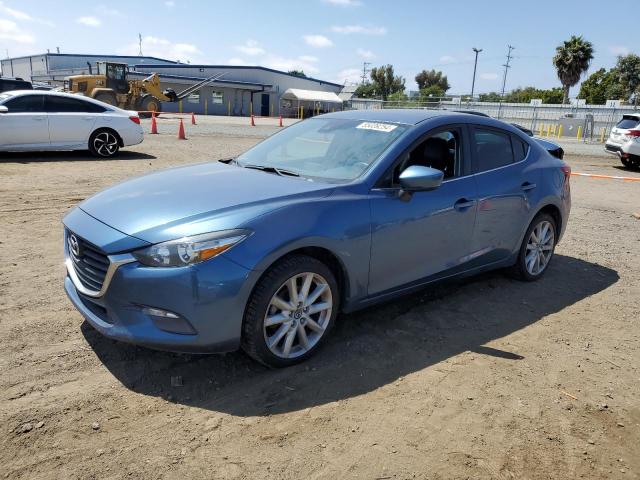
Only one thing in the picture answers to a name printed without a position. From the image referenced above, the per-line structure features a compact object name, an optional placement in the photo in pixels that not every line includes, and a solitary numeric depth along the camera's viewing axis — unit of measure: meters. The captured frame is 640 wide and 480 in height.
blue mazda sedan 2.89
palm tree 53.09
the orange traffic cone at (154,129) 19.46
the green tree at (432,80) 99.06
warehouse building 52.59
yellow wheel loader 32.31
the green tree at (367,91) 87.00
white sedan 10.64
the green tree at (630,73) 67.44
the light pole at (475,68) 67.38
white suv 15.80
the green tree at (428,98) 40.94
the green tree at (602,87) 69.12
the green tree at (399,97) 50.34
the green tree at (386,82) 91.25
